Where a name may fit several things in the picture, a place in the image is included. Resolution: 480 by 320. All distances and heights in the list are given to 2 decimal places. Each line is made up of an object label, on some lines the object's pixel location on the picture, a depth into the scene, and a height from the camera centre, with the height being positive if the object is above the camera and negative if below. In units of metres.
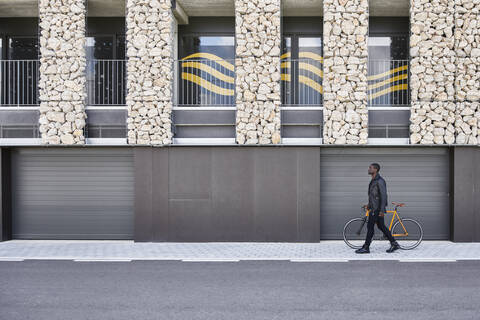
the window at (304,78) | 12.65 +1.89
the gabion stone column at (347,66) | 11.75 +2.04
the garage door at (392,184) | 12.18 -0.83
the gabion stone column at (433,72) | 11.65 +1.89
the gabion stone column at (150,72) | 11.93 +1.94
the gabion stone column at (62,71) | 12.00 +1.98
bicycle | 10.90 -1.83
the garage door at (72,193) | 12.47 -1.07
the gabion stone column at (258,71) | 11.83 +1.95
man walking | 10.02 -1.14
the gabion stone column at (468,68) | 11.60 +1.97
